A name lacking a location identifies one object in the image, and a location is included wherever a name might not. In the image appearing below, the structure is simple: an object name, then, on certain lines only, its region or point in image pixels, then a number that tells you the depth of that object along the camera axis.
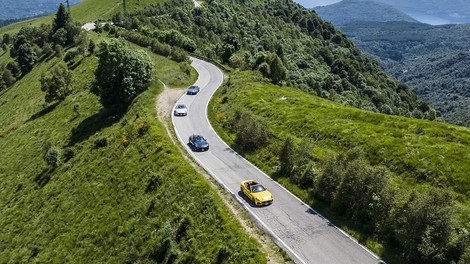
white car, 67.65
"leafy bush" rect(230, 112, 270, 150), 51.78
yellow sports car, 36.88
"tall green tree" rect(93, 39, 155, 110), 69.62
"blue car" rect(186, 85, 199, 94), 82.12
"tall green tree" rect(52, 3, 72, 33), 136.12
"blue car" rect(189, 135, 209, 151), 51.47
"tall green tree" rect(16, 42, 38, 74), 122.75
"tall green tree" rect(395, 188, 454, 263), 26.42
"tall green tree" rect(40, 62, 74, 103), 83.25
